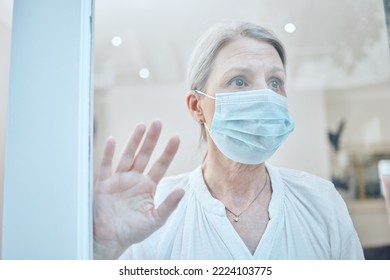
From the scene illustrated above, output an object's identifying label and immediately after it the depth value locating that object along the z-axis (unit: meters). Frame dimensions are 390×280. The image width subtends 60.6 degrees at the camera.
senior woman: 1.22
